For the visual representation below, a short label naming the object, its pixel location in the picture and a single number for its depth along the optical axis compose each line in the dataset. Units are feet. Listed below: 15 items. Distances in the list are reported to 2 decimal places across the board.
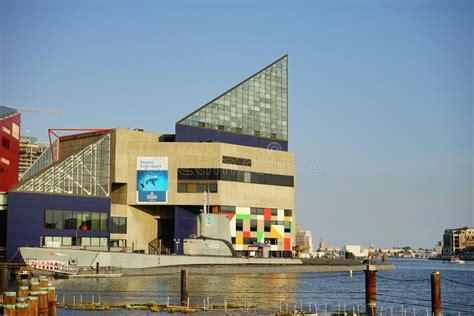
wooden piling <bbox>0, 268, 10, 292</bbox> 208.74
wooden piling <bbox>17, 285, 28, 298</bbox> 129.86
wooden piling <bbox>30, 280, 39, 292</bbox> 139.95
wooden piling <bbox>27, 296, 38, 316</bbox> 127.68
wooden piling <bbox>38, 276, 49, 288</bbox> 146.51
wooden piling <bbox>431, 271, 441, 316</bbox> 153.89
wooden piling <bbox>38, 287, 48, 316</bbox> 137.49
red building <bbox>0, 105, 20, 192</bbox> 406.76
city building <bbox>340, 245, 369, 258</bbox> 628.57
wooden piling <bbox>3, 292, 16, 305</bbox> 122.62
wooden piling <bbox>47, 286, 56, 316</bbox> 146.61
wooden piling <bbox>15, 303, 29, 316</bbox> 122.31
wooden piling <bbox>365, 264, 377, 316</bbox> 164.04
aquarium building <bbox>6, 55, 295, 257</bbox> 353.31
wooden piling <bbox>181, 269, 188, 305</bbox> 187.28
